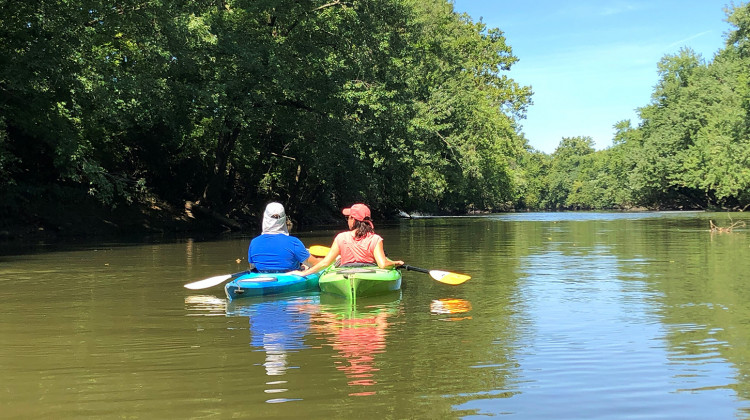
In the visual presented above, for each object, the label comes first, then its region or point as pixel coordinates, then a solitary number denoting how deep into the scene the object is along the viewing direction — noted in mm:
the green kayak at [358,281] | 9766
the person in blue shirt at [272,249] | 10789
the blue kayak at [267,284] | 10008
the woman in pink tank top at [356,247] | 10609
